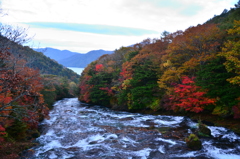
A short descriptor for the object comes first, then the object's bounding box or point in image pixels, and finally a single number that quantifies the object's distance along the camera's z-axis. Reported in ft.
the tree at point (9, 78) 20.01
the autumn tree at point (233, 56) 42.39
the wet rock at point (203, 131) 42.96
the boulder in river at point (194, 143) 35.47
